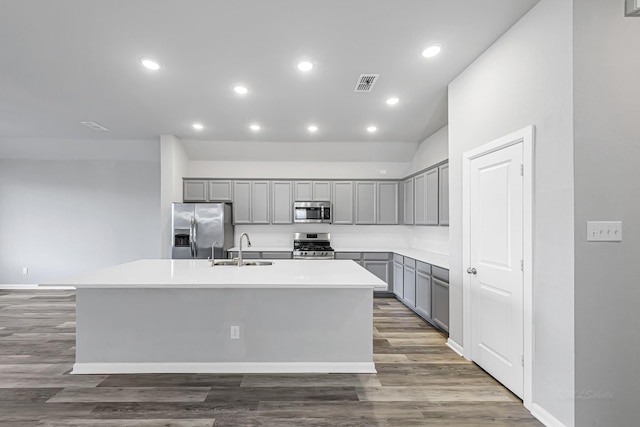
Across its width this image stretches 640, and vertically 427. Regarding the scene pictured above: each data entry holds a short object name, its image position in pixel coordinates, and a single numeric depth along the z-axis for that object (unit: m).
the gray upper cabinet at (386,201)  6.19
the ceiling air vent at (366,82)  3.53
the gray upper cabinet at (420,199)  5.11
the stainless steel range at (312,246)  5.71
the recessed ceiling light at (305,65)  3.26
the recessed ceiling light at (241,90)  3.83
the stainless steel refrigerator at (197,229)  5.29
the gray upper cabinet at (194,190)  5.96
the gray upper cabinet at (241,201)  6.11
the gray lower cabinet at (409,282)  4.79
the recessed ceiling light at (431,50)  2.95
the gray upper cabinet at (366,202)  6.20
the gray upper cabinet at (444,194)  4.36
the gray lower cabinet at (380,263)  5.79
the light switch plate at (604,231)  1.96
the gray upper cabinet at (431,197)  4.68
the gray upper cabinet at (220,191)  6.04
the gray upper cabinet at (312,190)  6.17
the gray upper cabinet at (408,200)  5.69
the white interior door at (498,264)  2.46
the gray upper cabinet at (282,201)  6.16
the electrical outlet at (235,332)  2.88
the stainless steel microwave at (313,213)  6.00
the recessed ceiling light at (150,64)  3.24
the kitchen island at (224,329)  2.87
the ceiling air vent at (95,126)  4.94
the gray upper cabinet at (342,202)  6.18
